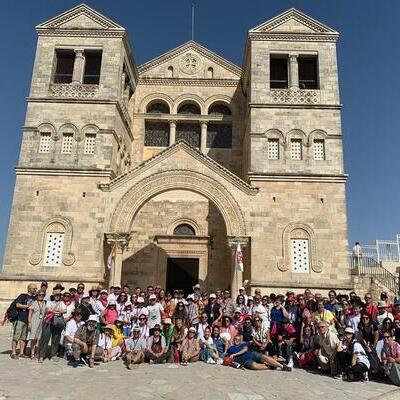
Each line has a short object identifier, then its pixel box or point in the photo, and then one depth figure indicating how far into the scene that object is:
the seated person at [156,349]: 10.51
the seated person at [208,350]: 10.66
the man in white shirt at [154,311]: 11.57
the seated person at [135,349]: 10.09
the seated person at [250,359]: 10.12
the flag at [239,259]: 18.22
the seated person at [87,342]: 10.03
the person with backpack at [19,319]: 10.68
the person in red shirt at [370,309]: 10.50
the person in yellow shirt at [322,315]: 10.53
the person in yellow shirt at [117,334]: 10.95
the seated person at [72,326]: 10.41
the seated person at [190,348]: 10.54
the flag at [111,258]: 18.55
